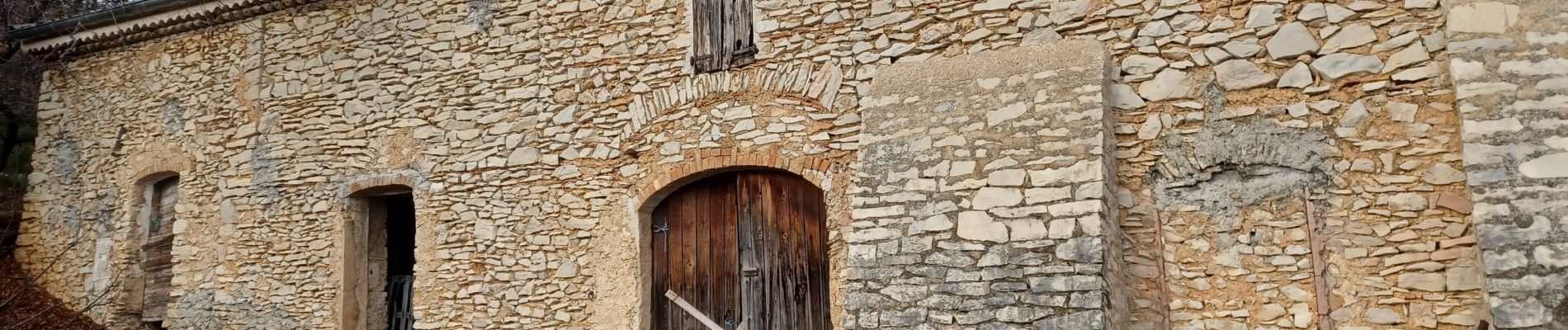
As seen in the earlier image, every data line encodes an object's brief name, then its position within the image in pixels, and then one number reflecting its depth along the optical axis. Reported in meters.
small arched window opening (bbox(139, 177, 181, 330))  8.34
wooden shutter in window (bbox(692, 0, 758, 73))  6.23
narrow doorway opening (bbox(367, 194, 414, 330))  7.71
